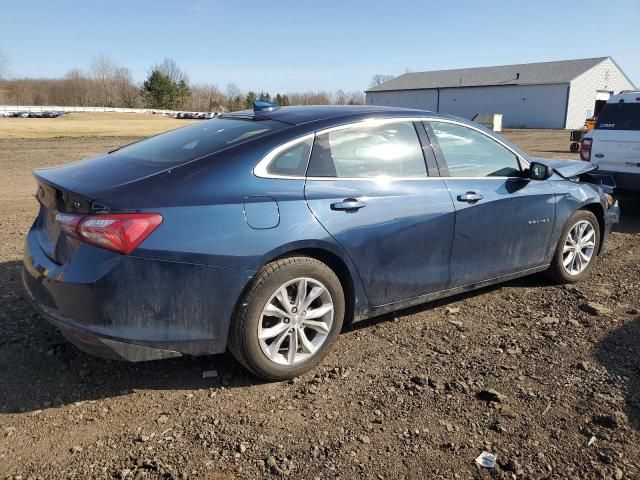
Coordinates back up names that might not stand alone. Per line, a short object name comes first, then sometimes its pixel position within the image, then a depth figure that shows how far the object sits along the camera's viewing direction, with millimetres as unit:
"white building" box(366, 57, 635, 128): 54781
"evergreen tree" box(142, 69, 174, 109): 86562
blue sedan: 2871
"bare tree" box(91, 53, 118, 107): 113812
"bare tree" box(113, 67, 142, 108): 109875
